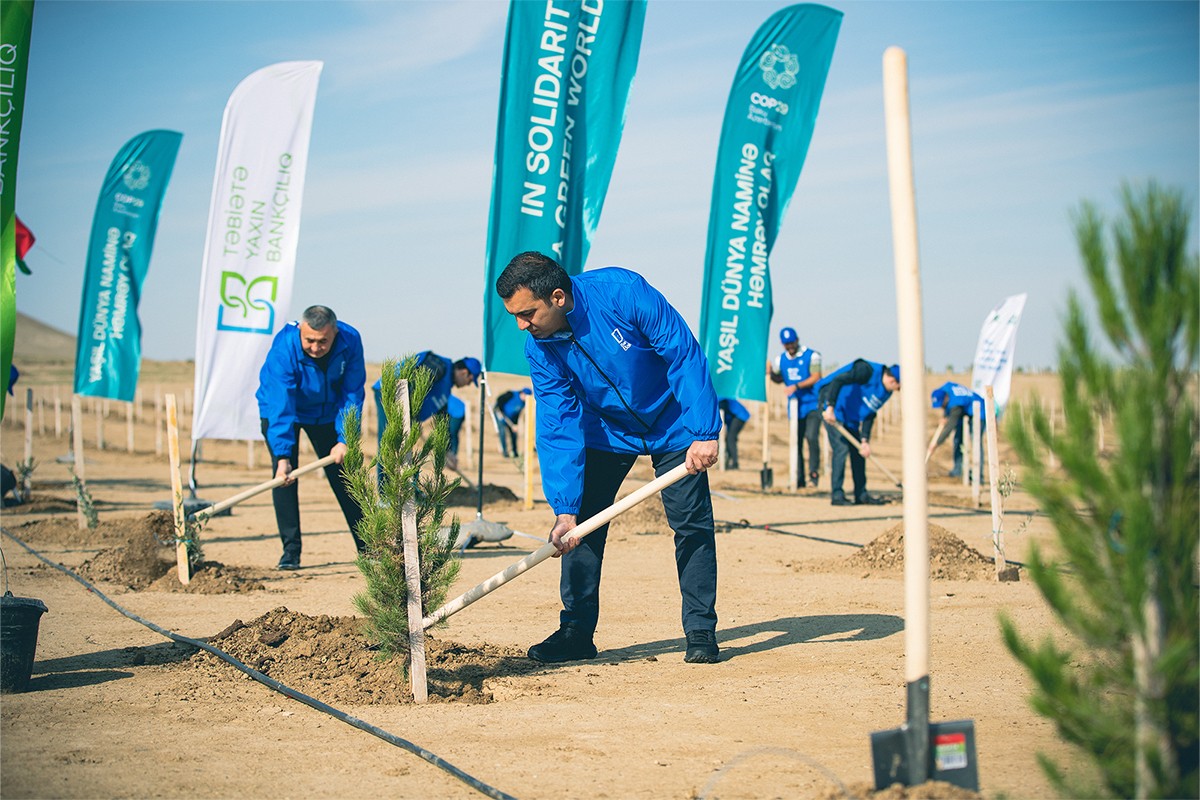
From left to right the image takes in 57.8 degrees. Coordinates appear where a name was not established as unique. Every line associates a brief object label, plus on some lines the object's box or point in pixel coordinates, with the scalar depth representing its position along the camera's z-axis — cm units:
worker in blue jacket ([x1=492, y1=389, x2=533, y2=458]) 2223
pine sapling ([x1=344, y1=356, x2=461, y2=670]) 479
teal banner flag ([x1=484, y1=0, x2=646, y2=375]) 1002
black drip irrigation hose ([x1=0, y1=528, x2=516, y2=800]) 352
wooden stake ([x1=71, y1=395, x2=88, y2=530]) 1114
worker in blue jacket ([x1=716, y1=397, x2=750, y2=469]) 1980
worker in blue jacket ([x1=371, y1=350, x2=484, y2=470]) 1285
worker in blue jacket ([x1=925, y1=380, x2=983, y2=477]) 1529
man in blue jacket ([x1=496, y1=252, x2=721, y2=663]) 512
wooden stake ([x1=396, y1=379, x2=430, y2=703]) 475
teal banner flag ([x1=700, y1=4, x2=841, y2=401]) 1267
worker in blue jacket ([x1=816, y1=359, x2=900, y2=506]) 1377
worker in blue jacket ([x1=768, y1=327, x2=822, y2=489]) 1644
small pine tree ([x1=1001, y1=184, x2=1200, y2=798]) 241
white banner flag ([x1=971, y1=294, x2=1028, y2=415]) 1590
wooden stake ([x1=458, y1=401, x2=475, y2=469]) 2222
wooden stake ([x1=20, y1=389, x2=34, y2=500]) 1397
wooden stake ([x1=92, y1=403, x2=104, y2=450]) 2657
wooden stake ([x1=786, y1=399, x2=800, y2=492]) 1639
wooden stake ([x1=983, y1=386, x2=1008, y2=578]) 776
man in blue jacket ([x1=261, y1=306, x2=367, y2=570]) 817
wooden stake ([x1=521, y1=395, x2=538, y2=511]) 1280
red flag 1460
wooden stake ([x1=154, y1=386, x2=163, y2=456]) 2489
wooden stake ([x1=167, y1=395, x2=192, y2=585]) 773
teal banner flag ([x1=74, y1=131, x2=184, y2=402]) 1471
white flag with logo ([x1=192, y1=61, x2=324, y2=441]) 1066
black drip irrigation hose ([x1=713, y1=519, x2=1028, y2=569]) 1154
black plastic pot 476
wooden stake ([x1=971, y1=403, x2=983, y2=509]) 1404
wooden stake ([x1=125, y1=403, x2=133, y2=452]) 2583
